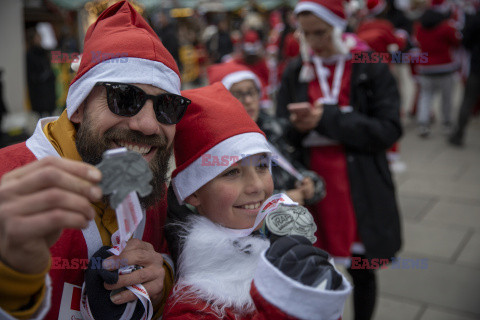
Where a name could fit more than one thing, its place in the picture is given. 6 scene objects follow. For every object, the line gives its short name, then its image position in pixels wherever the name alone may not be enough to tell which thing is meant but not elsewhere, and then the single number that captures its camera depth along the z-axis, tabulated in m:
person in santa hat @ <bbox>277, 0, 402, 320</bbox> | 2.94
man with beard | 1.39
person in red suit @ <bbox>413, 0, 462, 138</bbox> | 8.15
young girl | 1.21
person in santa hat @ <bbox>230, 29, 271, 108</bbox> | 7.13
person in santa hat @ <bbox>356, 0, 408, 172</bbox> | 6.32
